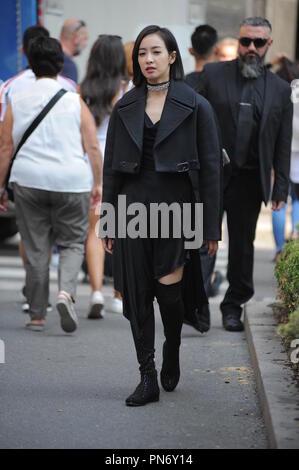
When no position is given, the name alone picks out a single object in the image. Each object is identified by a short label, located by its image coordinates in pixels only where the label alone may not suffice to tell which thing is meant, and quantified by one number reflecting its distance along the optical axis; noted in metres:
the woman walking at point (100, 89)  14.85
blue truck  19.92
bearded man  13.26
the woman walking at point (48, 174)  13.26
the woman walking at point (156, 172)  9.98
